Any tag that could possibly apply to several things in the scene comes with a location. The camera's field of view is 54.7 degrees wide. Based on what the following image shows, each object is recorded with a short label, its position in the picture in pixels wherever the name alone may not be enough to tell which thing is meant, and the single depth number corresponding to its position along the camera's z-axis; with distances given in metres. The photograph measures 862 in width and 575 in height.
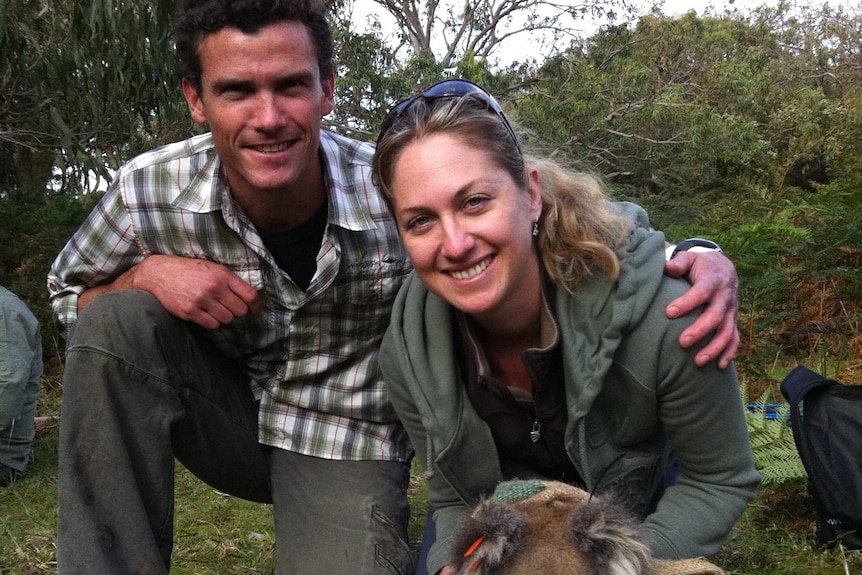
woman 2.11
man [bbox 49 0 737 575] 2.49
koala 1.60
